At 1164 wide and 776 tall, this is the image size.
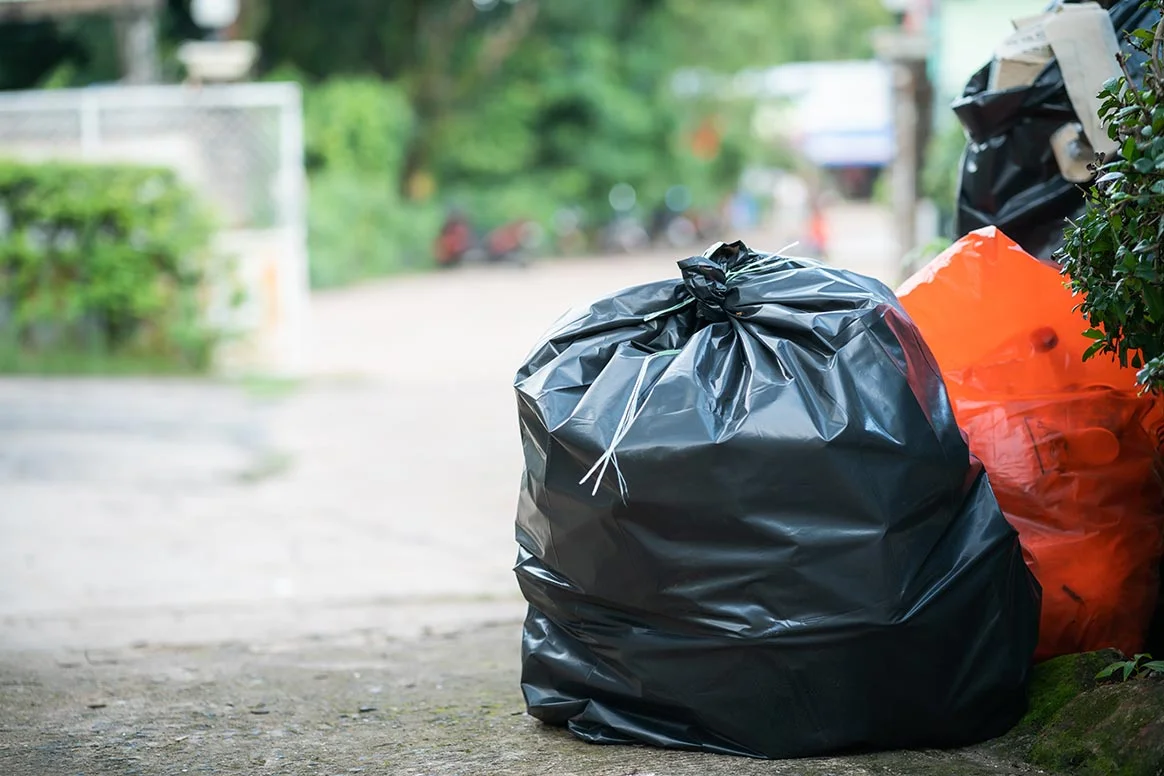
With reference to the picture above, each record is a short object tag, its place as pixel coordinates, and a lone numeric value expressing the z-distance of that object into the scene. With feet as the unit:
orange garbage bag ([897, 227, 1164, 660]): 9.02
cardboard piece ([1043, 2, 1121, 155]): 10.07
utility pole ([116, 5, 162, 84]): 48.93
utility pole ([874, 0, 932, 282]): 30.53
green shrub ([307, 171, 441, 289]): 67.10
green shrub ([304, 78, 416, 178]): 72.28
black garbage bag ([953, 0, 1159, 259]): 10.47
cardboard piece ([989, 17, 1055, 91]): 10.44
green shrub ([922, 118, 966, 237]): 27.71
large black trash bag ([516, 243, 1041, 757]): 7.79
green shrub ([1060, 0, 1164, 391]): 7.21
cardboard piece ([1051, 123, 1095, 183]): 10.28
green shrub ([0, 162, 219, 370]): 33.60
